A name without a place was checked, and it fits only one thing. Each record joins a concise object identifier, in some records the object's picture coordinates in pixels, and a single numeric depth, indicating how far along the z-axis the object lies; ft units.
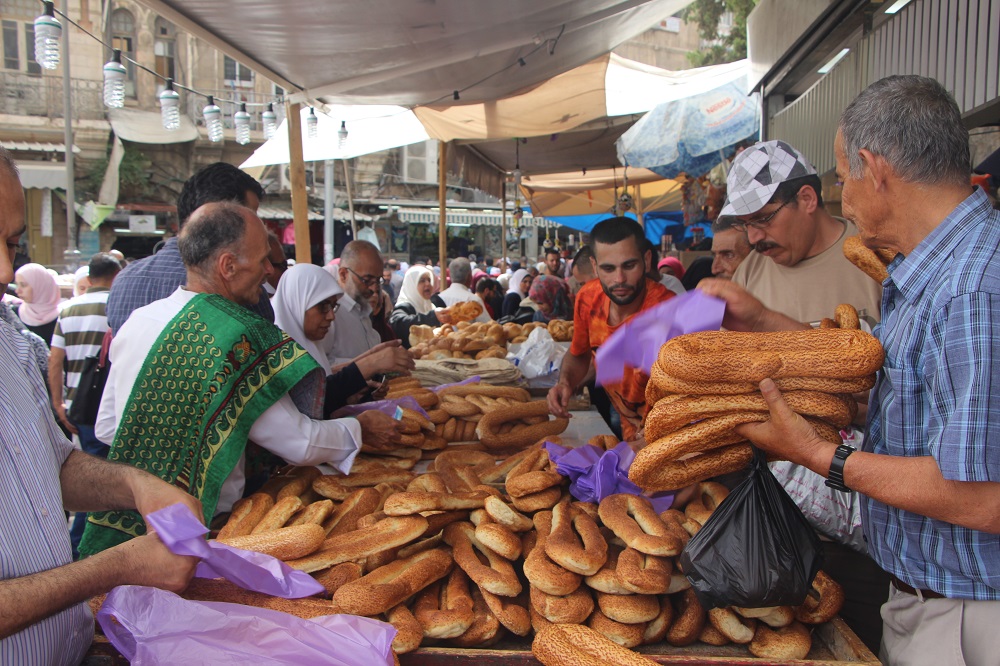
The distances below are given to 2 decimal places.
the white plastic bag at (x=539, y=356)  16.30
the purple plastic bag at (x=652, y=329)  6.48
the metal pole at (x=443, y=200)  29.01
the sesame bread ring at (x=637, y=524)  5.70
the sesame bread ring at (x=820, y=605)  5.56
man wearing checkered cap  7.48
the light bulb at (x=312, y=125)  21.99
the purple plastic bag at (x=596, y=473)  7.34
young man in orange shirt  10.11
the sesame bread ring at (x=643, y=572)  5.32
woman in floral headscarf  29.09
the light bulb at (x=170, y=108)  21.08
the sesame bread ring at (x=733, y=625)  5.42
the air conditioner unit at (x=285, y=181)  74.69
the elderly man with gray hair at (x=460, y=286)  28.78
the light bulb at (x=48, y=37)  16.31
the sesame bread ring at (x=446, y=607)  5.49
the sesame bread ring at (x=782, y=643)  5.26
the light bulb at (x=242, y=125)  22.72
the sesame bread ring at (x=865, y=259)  5.99
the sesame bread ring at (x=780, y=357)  4.78
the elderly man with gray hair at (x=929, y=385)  4.21
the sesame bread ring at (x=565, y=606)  5.40
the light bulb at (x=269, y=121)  22.70
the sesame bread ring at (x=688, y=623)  5.52
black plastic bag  4.98
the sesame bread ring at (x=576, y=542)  5.61
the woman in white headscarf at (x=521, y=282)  40.19
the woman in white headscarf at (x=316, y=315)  10.65
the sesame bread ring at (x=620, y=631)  5.32
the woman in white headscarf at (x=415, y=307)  24.83
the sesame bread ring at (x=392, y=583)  5.43
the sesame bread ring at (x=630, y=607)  5.34
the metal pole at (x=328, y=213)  44.32
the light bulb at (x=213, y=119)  22.53
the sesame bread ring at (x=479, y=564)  5.77
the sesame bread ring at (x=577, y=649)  4.94
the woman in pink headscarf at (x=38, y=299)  19.95
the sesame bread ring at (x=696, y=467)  5.36
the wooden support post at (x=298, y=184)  17.56
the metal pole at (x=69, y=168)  42.96
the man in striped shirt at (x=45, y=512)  4.12
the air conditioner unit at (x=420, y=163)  93.25
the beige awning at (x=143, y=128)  68.23
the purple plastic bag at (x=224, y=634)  4.78
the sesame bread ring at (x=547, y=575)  5.52
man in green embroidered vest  6.89
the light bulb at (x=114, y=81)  18.89
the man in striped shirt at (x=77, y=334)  15.84
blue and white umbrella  19.35
